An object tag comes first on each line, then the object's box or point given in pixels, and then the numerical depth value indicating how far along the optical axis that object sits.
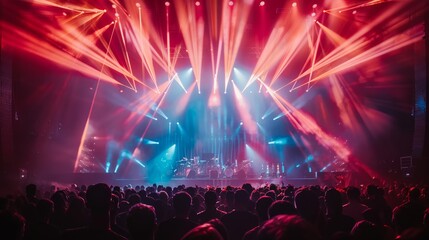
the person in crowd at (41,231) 4.34
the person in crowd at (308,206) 3.60
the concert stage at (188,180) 18.92
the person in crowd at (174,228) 4.34
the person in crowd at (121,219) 6.08
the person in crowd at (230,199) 6.57
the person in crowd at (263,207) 4.88
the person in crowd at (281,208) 3.60
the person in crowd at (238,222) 5.05
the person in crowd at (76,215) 5.78
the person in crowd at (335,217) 4.46
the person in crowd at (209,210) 5.66
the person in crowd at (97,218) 3.22
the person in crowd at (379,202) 6.40
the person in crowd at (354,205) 6.13
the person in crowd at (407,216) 3.85
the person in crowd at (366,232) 2.66
